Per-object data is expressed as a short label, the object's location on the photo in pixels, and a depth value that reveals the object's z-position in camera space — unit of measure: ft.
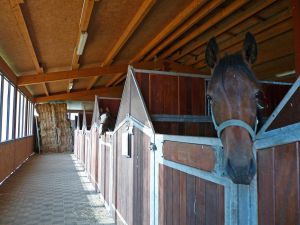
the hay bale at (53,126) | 49.44
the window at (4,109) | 21.62
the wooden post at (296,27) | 11.30
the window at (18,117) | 29.45
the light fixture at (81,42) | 16.18
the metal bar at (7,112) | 23.43
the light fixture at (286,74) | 24.06
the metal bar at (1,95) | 19.81
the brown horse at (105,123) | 16.19
